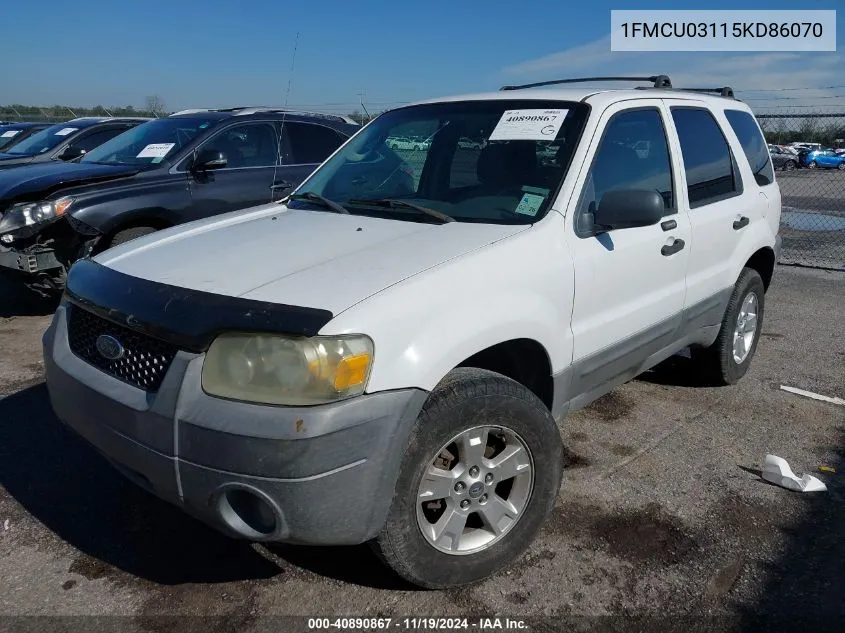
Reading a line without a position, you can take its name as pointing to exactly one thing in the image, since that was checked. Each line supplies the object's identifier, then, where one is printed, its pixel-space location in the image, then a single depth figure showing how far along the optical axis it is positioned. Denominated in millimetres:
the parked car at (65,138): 10523
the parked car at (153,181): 5871
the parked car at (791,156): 28994
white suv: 2201
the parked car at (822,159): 32388
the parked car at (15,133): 14303
